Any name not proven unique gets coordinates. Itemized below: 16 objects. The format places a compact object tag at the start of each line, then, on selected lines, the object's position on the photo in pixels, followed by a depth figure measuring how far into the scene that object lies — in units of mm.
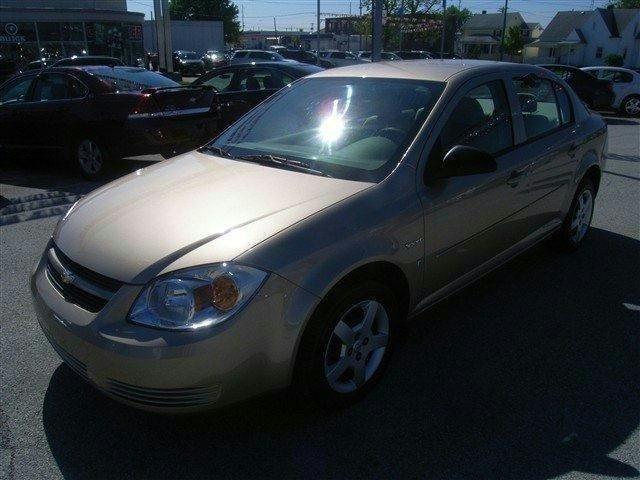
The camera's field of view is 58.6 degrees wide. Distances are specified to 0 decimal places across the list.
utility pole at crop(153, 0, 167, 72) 19078
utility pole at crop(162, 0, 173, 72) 18922
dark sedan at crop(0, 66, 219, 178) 7660
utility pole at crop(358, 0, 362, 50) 71688
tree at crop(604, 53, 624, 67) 52531
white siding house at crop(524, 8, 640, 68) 60875
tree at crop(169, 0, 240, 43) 82750
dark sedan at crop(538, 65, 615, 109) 16734
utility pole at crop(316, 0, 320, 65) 35084
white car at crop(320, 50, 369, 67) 32466
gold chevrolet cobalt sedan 2283
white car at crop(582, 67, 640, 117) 17359
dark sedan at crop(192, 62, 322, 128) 9227
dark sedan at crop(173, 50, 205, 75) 36469
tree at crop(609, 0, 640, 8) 99731
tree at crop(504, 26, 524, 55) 69188
